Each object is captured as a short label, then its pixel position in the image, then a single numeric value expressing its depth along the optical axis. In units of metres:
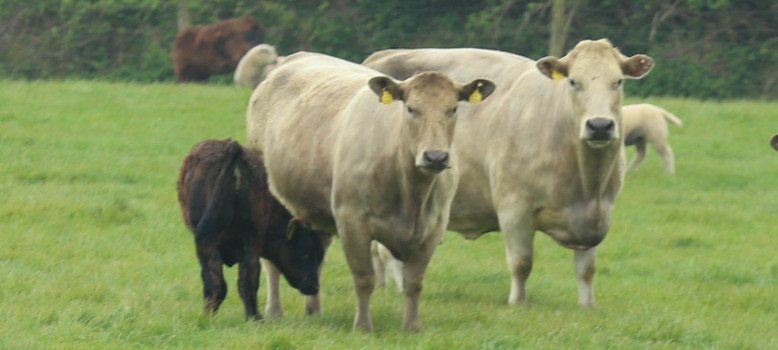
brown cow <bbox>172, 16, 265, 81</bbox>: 65.87
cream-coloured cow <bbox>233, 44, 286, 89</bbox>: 52.59
